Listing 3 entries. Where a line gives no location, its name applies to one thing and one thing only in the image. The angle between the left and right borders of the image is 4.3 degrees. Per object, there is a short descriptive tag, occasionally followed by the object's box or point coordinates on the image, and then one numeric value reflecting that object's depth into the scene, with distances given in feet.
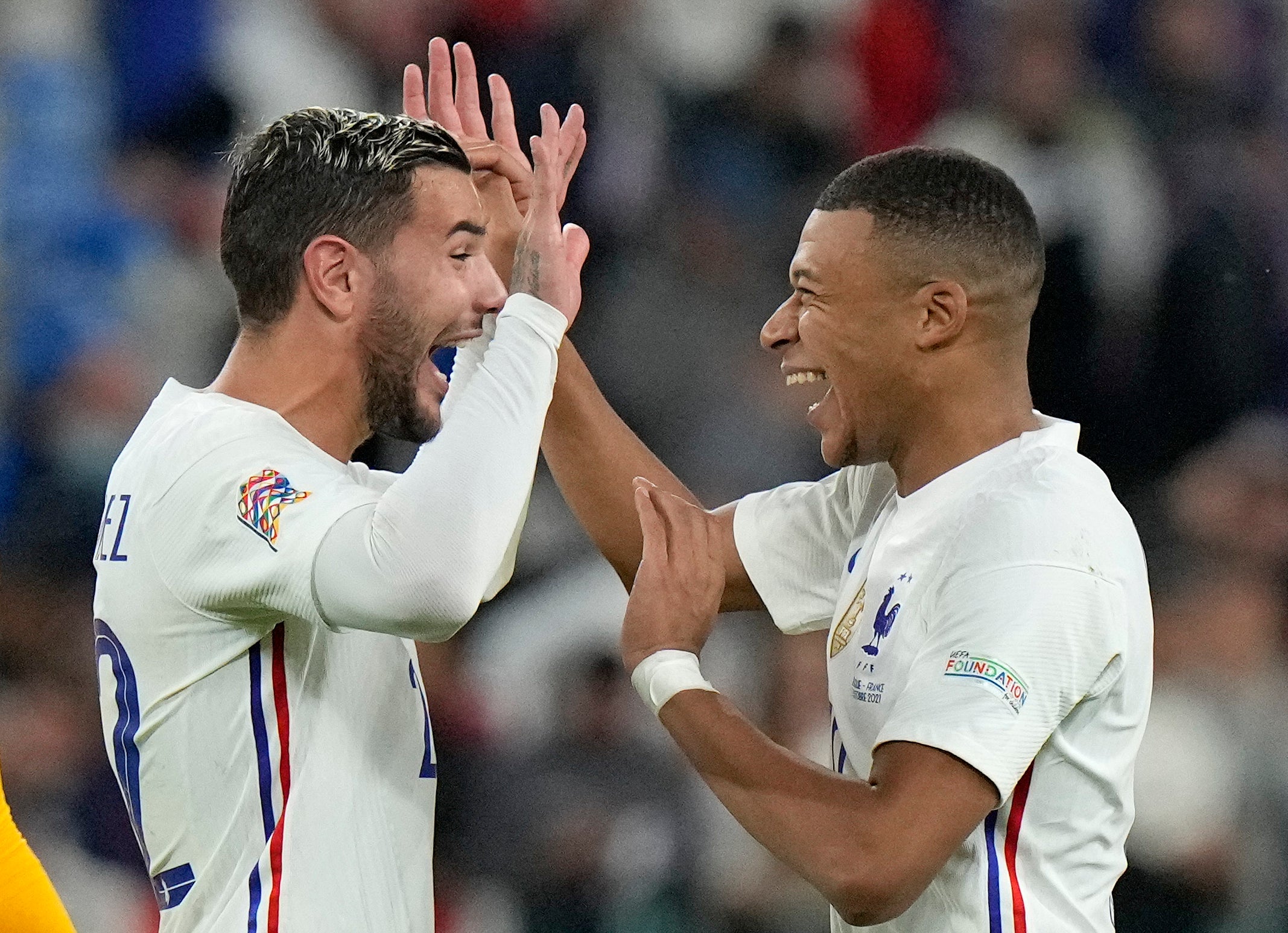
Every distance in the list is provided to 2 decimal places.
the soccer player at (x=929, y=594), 44.43
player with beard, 44.29
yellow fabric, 44.22
